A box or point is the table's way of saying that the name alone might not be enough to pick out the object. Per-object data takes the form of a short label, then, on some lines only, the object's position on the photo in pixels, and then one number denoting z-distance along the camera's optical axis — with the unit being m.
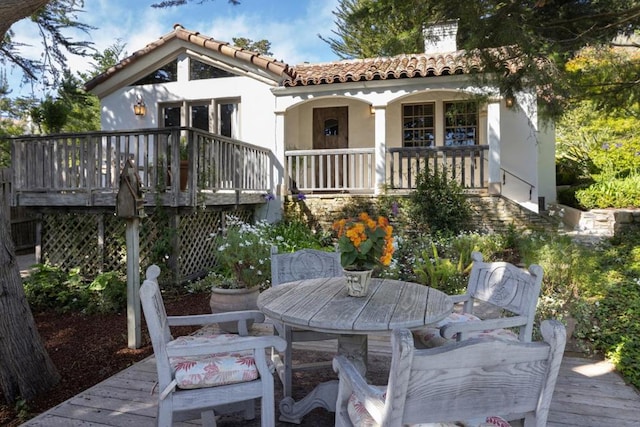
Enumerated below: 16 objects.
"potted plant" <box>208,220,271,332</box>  4.22
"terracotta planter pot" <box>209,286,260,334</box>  4.20
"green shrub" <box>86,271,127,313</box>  5.25
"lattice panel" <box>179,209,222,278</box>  6.29
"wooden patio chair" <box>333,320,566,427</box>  1.14
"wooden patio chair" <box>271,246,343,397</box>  2.75
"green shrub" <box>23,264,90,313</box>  5.55
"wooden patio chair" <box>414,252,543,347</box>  2.26
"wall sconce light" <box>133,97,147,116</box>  9.81
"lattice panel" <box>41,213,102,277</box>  6.64
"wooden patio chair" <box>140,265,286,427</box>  1.82
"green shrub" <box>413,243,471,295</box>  4.98
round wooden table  1.84
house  8.34
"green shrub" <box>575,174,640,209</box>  8.91
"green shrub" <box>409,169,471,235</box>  7.44
